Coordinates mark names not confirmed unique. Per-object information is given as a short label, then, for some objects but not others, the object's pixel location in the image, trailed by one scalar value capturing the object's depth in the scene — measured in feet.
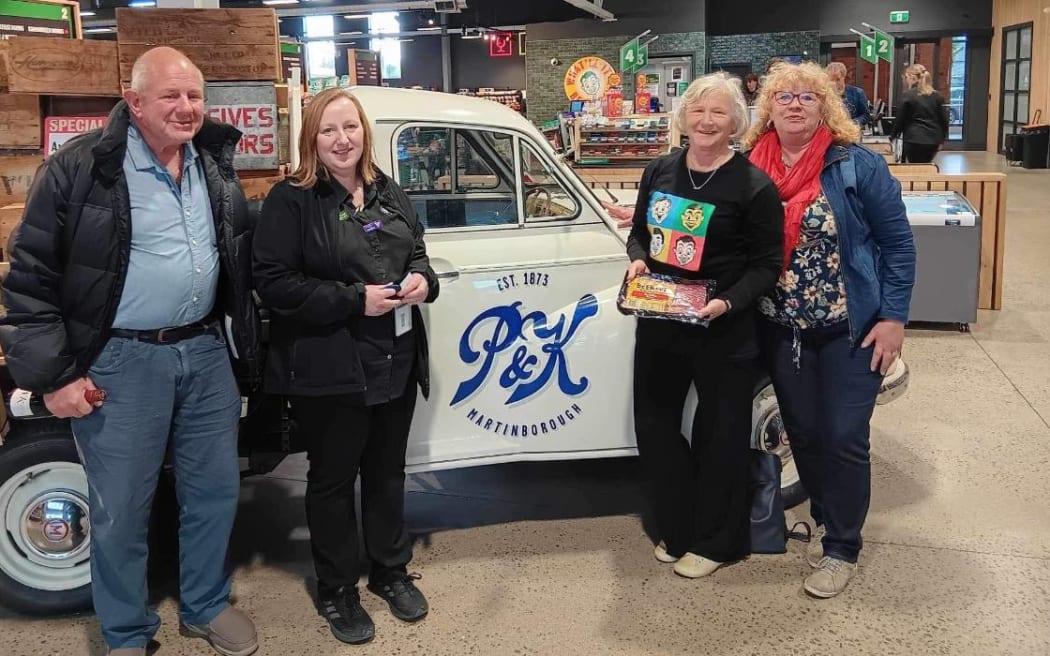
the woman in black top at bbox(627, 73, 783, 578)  10.56
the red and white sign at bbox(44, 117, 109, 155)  12.76
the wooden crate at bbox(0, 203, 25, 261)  12.31
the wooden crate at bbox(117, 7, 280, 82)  12.50
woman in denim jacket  10.54
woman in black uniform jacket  9.75
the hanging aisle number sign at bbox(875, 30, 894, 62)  54.19
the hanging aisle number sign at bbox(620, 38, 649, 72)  49.90
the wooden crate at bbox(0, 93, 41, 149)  12.58
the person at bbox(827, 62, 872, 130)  36.17
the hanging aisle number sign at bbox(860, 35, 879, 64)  55.11
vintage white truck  12.03
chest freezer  22.50
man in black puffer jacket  8.79
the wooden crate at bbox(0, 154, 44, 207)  12.72
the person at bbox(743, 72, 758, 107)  50.11
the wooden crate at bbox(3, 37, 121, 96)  12.23
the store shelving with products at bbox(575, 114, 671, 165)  33.83
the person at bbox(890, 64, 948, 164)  38.78
